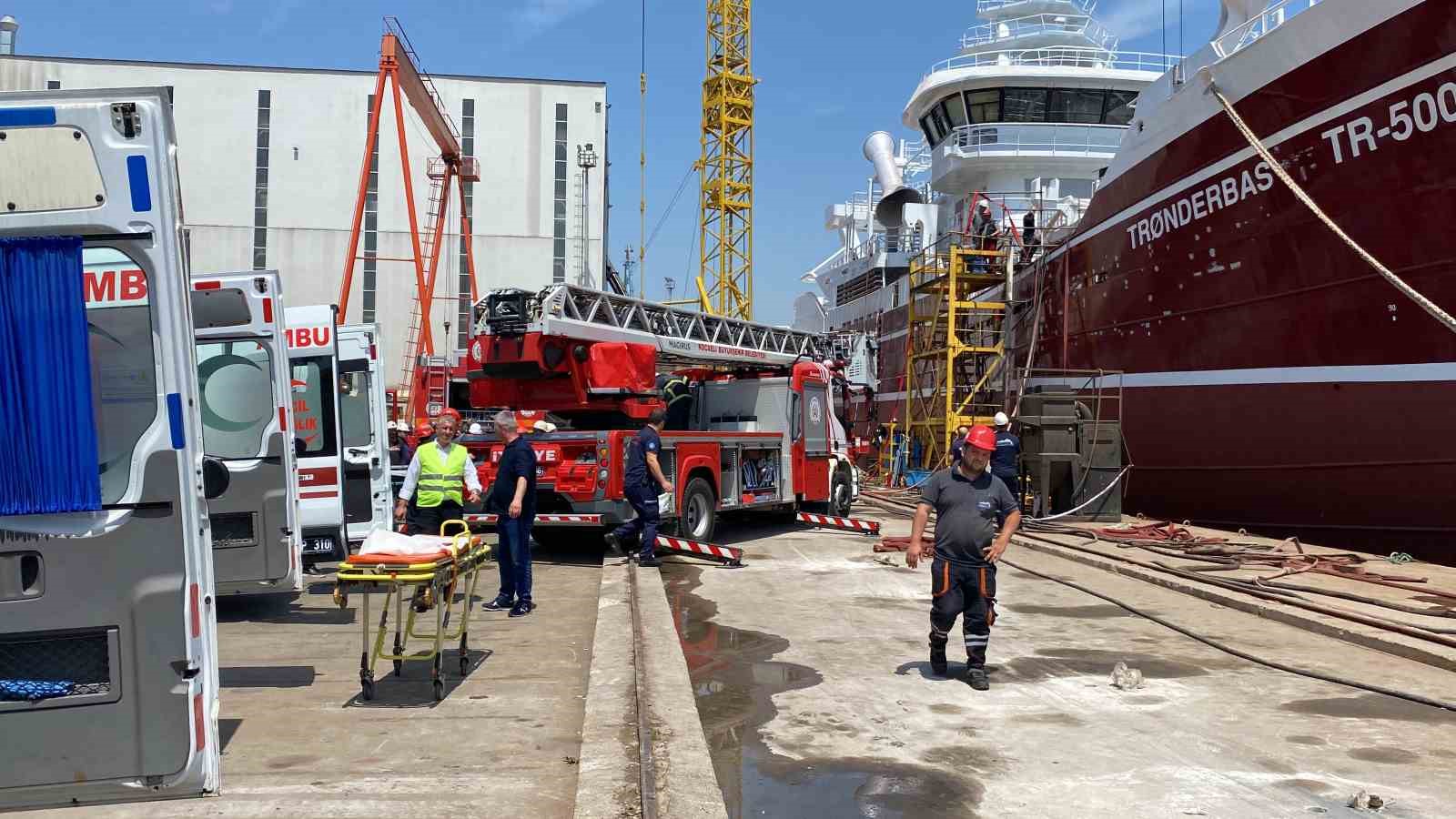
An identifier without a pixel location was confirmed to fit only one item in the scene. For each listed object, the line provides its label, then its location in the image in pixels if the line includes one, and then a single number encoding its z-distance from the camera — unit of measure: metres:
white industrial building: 37.19
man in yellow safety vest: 8.46
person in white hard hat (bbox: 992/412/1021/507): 13.20
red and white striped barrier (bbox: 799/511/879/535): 14.66
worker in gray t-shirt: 6.43
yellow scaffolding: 21.20
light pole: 37.66
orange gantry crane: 25.44
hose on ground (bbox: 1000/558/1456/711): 5.98
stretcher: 5.50
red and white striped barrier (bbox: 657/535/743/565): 11.63
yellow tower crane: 42.34
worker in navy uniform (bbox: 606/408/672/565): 11.00
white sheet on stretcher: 5.64
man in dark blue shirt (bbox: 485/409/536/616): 8.24
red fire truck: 11.66
